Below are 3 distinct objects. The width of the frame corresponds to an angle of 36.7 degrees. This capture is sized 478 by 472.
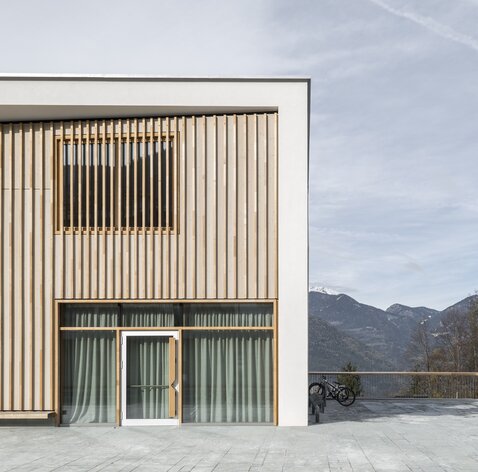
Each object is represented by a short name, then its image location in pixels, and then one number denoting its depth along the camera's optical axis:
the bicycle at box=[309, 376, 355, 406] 17.52
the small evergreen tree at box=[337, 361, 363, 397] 18.80
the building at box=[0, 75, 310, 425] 14.20
